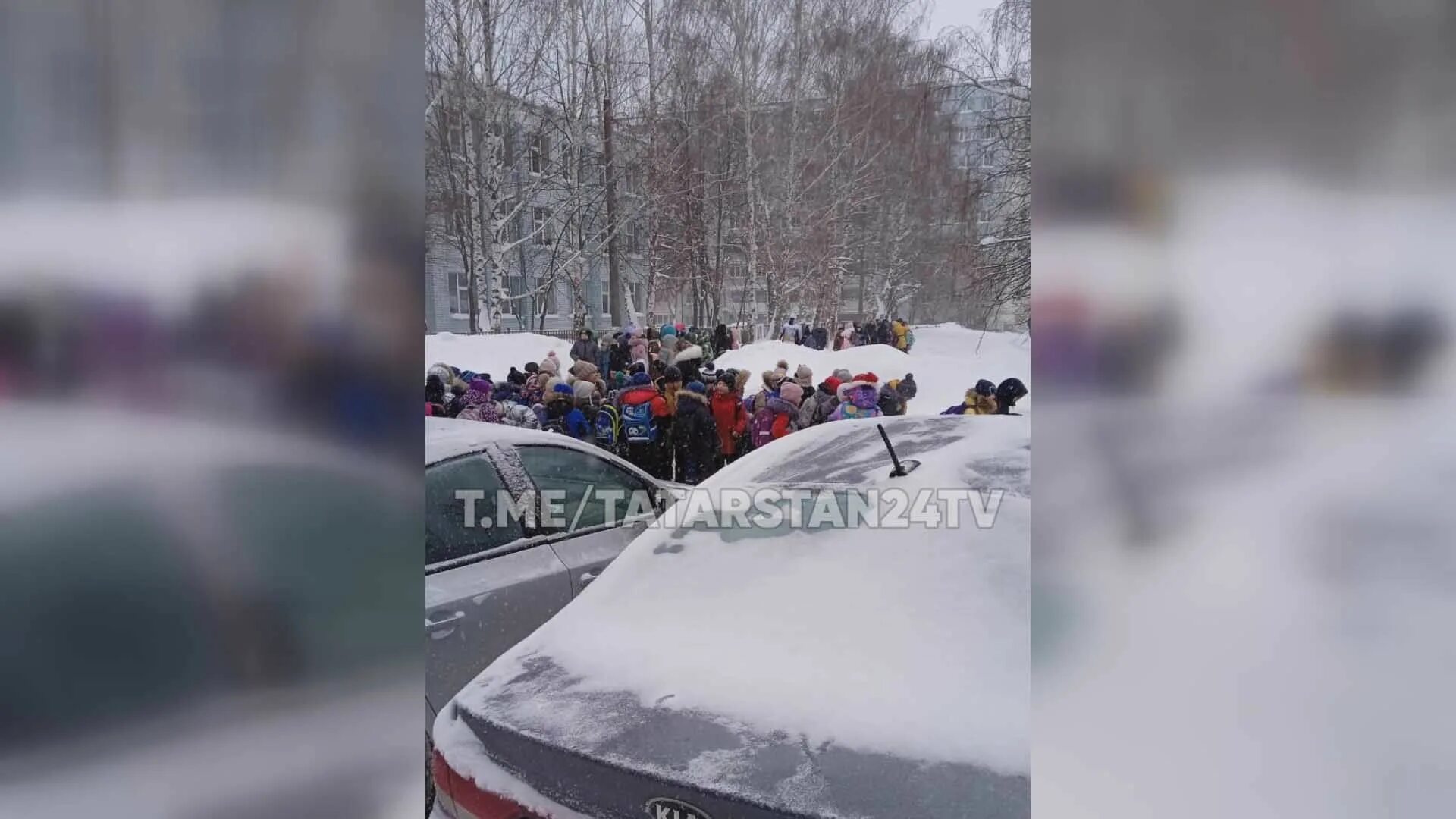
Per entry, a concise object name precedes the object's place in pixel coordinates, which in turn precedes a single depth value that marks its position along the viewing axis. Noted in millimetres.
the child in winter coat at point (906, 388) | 6671
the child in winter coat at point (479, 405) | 5406
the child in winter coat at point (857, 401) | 5465
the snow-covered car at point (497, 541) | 2531
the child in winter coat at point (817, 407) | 5527
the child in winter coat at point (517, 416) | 5645
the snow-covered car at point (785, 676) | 1487
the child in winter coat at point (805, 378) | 5881
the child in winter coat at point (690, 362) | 6465
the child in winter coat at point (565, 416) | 5523
